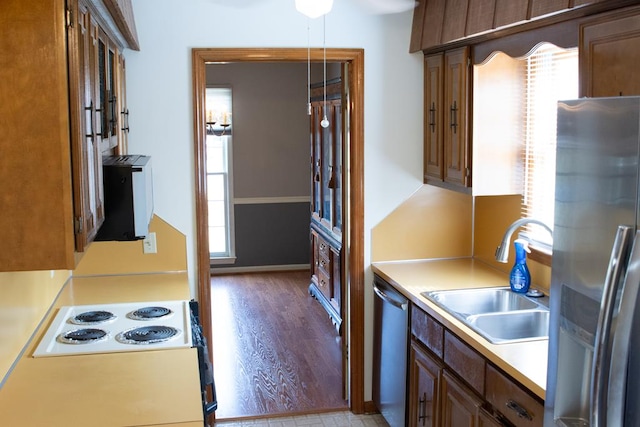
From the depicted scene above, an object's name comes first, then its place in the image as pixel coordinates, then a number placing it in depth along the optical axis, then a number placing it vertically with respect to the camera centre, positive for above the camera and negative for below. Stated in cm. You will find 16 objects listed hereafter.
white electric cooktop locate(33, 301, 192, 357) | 275 -75
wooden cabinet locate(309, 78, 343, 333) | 539 -52
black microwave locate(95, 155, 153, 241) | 254 -22
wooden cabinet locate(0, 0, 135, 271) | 181 +0
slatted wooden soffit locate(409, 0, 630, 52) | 246 +46
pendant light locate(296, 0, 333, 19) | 370 +64
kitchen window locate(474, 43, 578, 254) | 340 +1
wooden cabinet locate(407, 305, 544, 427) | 247 -96
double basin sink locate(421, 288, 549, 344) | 309 -77
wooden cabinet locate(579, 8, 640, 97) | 222 +24
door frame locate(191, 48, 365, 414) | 379 -27
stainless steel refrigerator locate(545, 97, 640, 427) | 165 -32
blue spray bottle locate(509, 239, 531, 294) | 338 -63
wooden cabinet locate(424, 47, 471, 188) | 352 +8
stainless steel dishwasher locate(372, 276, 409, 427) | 360 -110
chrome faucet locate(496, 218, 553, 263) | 316 -44
